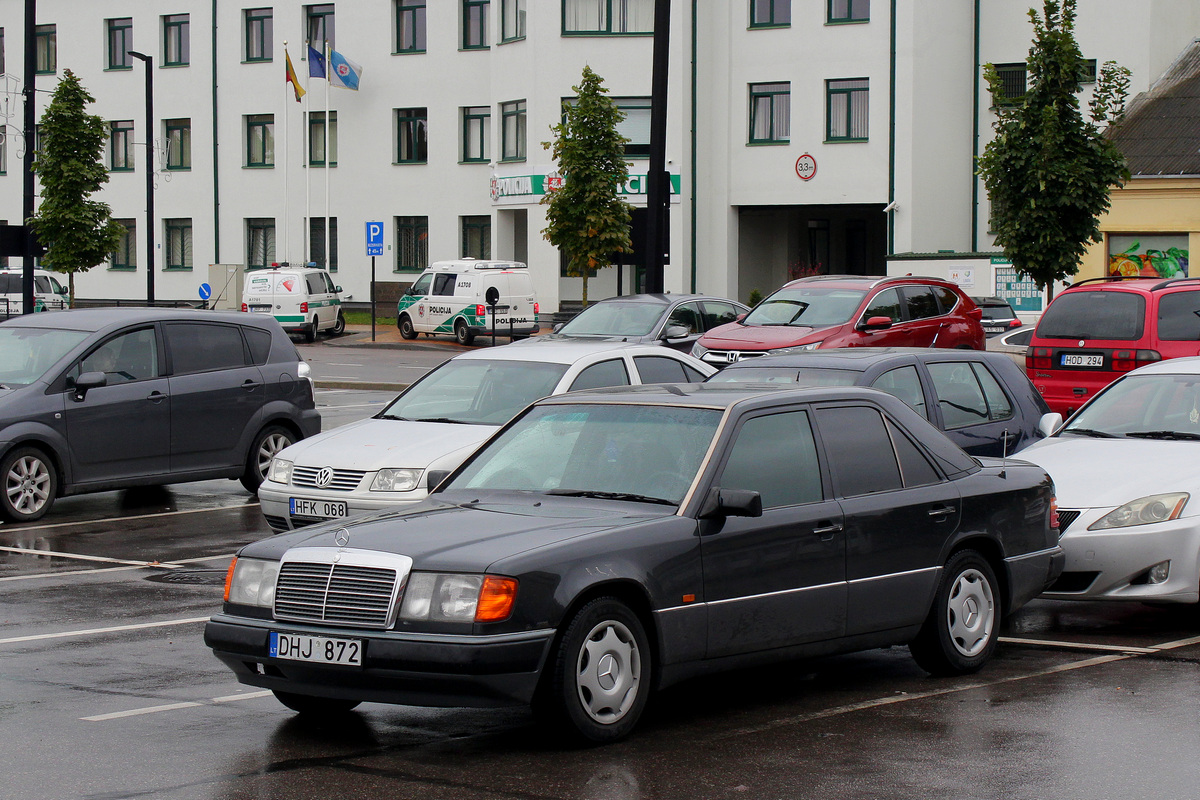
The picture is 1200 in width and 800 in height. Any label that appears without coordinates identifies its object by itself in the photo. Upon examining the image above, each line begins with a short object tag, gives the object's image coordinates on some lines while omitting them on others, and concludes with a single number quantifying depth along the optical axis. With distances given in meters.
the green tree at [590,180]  37.53
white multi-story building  43.66
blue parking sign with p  42.22
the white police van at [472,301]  40.56
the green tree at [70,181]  37.66
